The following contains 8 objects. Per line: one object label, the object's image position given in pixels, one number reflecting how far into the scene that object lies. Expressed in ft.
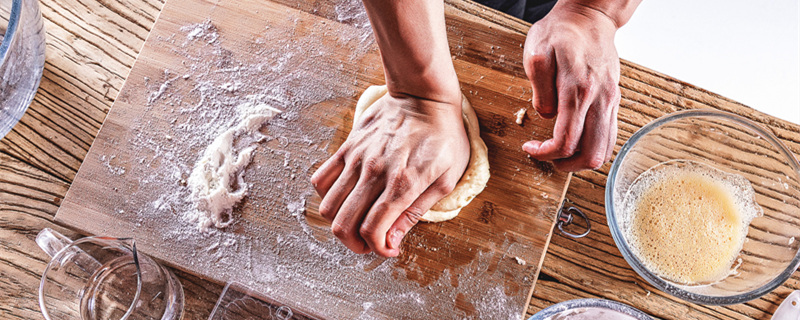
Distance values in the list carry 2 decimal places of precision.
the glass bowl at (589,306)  2.61
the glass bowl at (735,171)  2.70
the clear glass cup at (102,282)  2.75
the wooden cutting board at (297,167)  2.82
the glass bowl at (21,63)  2.81
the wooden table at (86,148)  2.89
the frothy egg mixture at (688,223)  2.70
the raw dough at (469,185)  2.77
